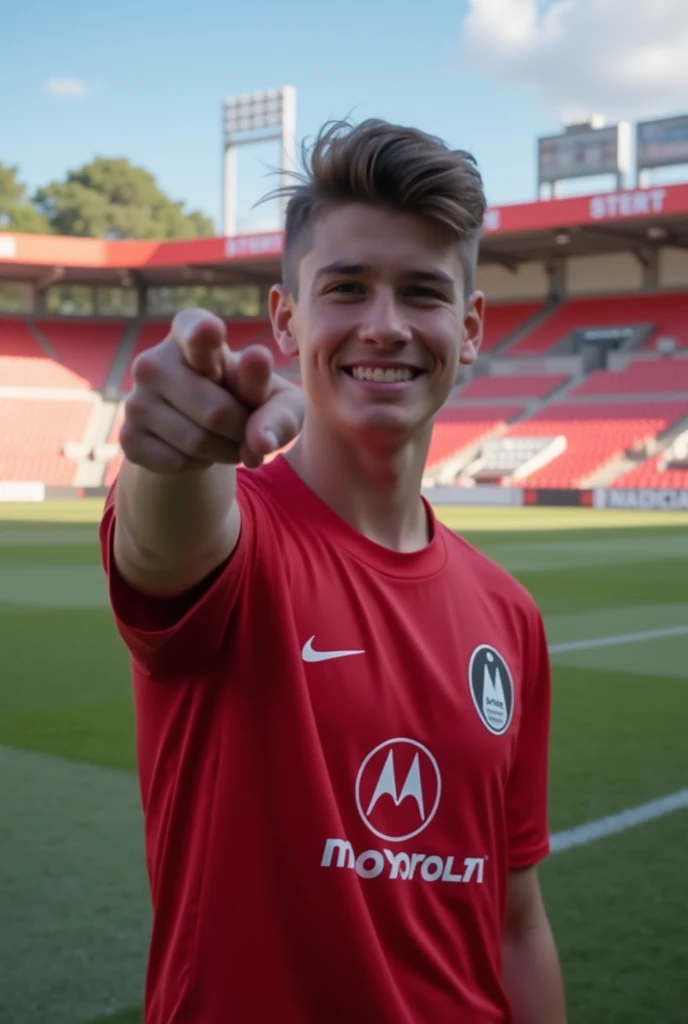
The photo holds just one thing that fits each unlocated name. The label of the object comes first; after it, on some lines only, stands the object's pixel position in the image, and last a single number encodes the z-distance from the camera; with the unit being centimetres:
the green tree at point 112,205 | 8144
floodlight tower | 5534
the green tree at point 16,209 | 7712
